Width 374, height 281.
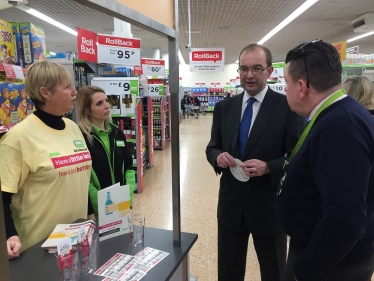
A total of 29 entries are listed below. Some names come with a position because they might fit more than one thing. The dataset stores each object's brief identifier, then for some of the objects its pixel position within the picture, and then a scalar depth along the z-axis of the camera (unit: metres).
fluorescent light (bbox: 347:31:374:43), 12.14
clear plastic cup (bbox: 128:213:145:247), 1.40
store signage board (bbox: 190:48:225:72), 10.45
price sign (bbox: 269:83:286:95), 5.59
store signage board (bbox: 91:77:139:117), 4.79
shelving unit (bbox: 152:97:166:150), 8.55
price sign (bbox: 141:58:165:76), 7.94
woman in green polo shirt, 2.22
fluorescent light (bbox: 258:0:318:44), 8.26
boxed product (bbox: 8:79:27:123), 2.05
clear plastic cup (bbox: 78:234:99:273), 1.17
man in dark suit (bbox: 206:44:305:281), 1.77
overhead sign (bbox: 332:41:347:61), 6.22
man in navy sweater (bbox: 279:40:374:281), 1.02
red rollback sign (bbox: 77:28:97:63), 4.18
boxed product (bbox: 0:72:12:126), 1.96
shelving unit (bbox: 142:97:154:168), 6.59
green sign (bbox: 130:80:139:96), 4.83
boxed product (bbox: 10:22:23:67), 2.17
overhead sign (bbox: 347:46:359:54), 8.03
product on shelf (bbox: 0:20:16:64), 2.03
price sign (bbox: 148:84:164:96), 7.08
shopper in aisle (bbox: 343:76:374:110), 2.95
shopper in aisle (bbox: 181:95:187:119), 17.70
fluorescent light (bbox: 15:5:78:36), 8.34
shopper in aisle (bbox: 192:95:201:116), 21.16
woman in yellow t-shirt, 1.45
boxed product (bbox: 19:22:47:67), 2.20
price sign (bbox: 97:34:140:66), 4.51
